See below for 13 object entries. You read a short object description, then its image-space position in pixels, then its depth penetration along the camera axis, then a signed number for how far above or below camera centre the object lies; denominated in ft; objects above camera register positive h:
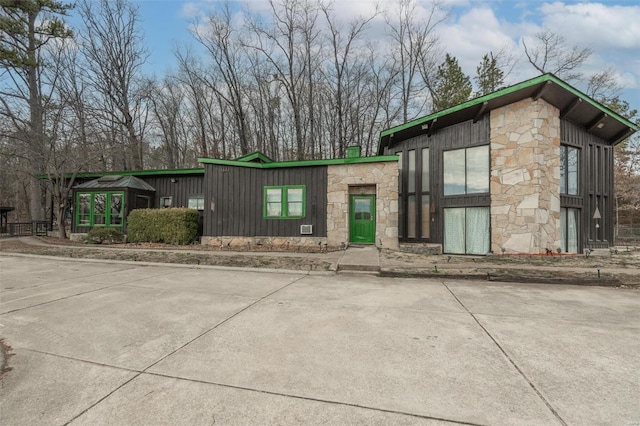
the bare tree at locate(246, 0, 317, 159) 82.38 +41.01
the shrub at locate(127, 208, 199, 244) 43.16 -1.29
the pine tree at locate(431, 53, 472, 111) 72.69 +33.24
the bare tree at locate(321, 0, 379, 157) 83.20 +36.82
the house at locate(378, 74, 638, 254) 33.58 +5.85
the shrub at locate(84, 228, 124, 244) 43.83 -2.89
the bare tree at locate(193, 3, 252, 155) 85.15 +40.34
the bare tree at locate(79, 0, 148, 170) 77.56 +38.64
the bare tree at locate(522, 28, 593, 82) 65.57 +35.89
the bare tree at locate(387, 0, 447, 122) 81.46 +42.74
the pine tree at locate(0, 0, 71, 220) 47.32 +28.23
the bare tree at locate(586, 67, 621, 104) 69.56 +32.54
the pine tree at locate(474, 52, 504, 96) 72.95 +35.67
